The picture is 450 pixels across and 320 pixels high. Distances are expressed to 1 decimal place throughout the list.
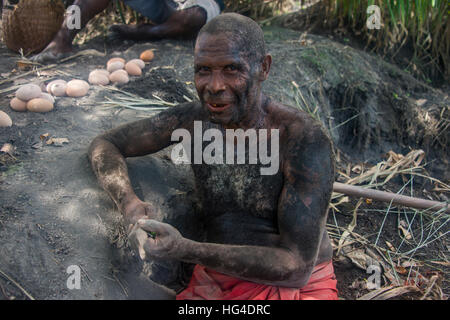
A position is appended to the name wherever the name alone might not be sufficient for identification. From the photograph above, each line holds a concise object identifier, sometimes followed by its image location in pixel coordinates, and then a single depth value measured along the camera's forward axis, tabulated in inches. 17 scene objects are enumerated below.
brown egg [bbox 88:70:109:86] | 150.9
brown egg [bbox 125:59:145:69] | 164.6
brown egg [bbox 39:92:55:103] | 131.0
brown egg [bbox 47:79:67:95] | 141.5
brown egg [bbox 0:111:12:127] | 118.3
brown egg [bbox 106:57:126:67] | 165.6
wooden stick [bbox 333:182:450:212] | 126.3
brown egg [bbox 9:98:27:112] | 128.2
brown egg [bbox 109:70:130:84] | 153.7
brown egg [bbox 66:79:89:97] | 138.9
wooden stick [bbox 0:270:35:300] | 76.5
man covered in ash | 75.2
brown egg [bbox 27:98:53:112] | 127.5
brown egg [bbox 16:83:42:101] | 128.3
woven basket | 174.9
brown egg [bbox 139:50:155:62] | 172.6
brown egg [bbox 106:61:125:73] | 159.3
